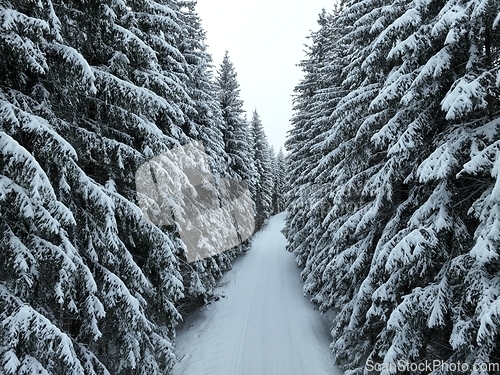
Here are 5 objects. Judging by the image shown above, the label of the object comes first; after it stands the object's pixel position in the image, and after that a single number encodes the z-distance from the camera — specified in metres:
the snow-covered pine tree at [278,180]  57.26
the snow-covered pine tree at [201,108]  13.00
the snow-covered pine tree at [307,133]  14.06
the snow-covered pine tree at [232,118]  19.93
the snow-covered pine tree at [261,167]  34.62
